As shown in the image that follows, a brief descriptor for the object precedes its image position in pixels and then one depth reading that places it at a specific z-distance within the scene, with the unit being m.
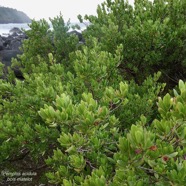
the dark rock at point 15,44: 24.63
